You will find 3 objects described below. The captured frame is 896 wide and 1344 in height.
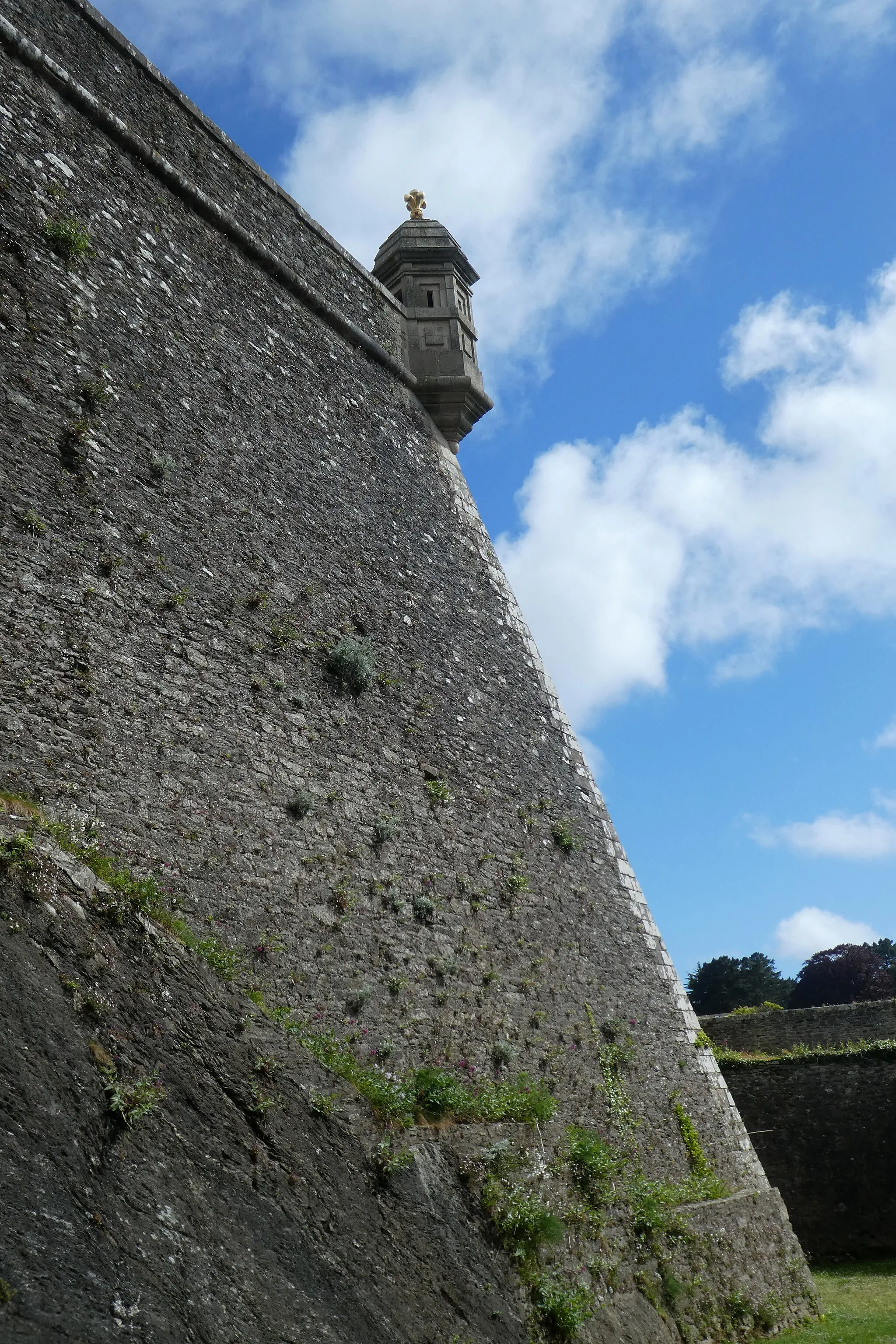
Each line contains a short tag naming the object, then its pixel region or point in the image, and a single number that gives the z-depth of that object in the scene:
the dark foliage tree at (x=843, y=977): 48.94
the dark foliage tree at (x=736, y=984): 48.28
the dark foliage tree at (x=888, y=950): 50.58
